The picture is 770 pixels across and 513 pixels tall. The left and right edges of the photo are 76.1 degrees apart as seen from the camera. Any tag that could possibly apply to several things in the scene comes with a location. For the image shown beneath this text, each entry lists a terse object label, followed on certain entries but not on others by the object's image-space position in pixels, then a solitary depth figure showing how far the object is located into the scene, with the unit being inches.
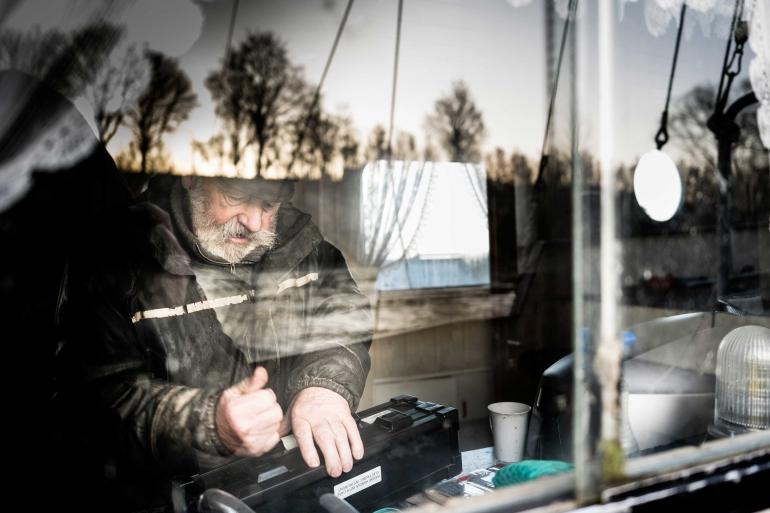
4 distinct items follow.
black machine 47.6
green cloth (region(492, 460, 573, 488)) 38.9
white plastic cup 63.7
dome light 48.9
